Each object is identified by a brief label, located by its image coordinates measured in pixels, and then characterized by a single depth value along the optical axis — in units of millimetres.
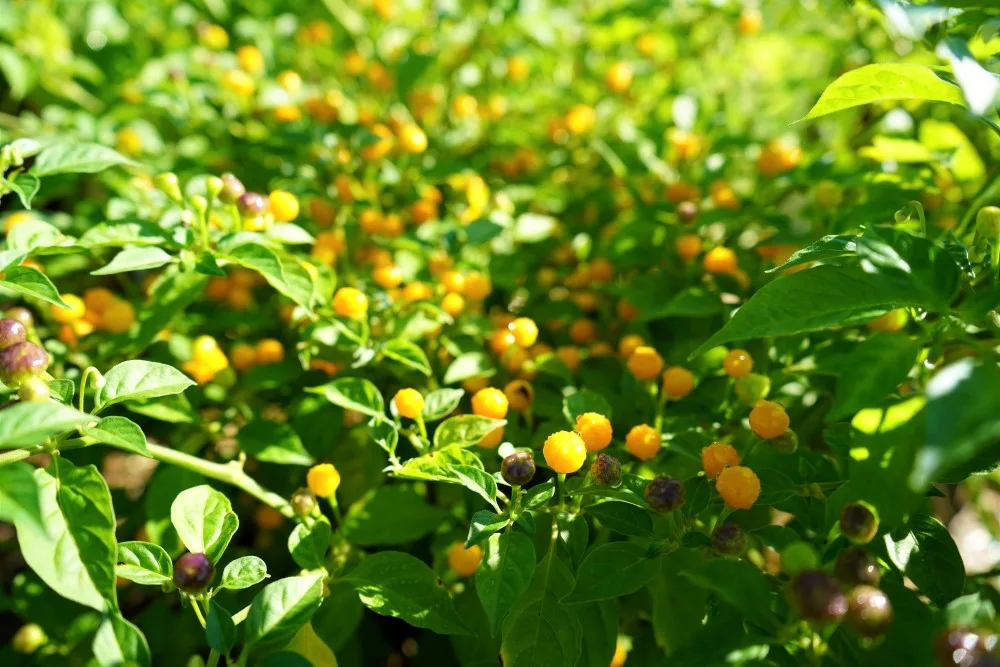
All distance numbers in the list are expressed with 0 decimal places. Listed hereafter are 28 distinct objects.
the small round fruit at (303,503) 245
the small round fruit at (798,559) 197
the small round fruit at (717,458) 231
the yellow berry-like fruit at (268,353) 295
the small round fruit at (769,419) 233
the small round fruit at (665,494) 217
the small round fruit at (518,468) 220
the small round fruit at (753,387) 247
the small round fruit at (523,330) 272
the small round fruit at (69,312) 283
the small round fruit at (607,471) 222
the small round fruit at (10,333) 221
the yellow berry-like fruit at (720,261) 296
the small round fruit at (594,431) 235
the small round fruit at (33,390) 210
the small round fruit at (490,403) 250
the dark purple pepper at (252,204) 261
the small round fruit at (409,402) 244
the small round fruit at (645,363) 267
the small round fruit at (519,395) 276
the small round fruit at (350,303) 268
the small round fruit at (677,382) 263
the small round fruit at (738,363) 253
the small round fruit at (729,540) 217
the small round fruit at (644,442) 243
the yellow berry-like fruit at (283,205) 277
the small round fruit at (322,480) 248
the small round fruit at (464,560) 255
